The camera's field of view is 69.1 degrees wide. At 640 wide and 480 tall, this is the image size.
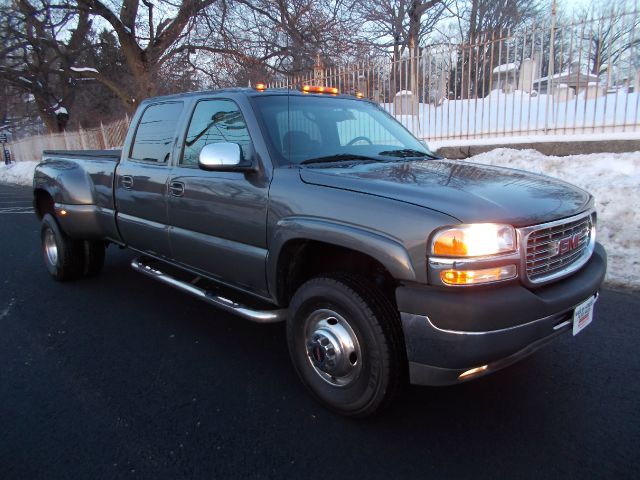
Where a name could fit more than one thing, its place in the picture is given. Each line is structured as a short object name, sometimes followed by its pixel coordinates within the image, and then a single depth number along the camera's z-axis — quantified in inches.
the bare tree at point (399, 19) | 1115.9
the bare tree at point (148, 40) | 708.7
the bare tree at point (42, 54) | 834.2
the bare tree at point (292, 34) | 663.1
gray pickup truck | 84.7
